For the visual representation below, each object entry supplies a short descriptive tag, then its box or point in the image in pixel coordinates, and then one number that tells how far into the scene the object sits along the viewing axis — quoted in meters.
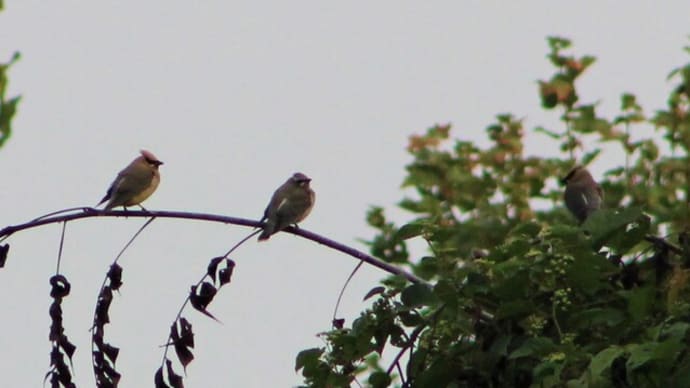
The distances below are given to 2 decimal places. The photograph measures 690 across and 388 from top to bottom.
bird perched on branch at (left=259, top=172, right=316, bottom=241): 17.14
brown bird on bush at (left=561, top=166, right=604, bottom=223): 20.95
